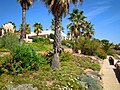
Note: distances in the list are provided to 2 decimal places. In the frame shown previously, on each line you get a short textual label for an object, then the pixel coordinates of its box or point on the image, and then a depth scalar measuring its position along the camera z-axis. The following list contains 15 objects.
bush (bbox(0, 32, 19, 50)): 10.28
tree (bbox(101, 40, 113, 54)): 19.64
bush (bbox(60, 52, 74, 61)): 8.17
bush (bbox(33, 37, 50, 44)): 19.09
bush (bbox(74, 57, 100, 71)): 7.76
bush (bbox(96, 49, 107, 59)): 14.30
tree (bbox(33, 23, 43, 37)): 28.81
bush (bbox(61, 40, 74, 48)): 18.63
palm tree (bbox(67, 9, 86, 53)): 19.38
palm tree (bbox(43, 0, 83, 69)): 6.84
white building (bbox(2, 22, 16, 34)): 16.83
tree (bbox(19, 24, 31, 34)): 27.62
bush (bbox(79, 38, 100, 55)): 13.21
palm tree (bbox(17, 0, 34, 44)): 12.12
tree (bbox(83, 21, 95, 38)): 26.25
